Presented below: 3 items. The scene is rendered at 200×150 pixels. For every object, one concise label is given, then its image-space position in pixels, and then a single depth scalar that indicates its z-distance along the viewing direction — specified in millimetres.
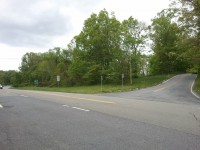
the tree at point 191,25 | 15783
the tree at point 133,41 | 30341
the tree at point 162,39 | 37887
